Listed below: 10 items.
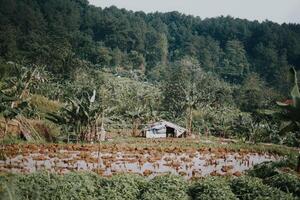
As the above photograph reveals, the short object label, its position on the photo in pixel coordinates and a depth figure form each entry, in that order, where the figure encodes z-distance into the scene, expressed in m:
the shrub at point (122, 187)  10.98
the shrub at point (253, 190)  10.96
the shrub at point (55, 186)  10.30
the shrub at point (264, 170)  13.72
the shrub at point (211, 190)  11.03
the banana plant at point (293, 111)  13.00
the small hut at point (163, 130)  37.25
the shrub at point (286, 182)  11.75
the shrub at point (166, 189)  10.92
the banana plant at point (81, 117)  23.12
